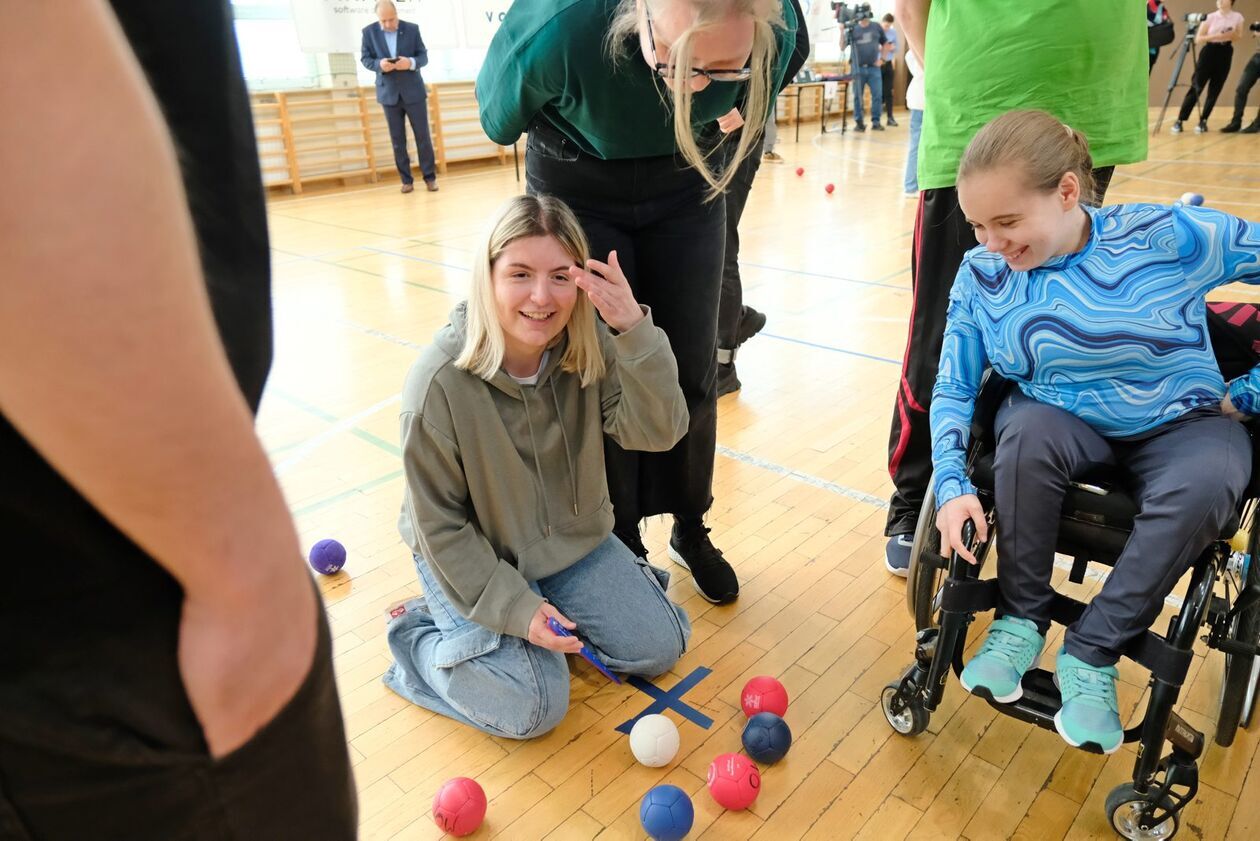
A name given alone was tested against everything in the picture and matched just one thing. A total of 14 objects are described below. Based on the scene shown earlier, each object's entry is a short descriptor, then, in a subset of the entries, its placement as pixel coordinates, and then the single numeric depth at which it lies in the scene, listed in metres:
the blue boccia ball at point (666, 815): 1.40
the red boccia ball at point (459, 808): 1.44
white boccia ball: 1.58
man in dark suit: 7.68
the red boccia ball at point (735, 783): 1.48
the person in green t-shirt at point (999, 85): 1.66
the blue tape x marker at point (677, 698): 1.72
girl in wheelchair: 1.36
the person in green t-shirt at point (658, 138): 1.42
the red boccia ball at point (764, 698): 1.69
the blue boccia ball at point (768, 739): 1.58
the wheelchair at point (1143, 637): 1.31
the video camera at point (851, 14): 11.15
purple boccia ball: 2.20
